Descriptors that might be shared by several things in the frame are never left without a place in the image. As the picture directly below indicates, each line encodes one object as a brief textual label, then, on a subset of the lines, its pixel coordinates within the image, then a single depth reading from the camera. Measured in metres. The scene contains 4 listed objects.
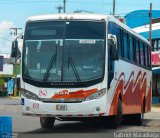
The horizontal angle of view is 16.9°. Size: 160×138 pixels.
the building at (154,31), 44.14
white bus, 16.22
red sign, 43.61
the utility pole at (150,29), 43.41
